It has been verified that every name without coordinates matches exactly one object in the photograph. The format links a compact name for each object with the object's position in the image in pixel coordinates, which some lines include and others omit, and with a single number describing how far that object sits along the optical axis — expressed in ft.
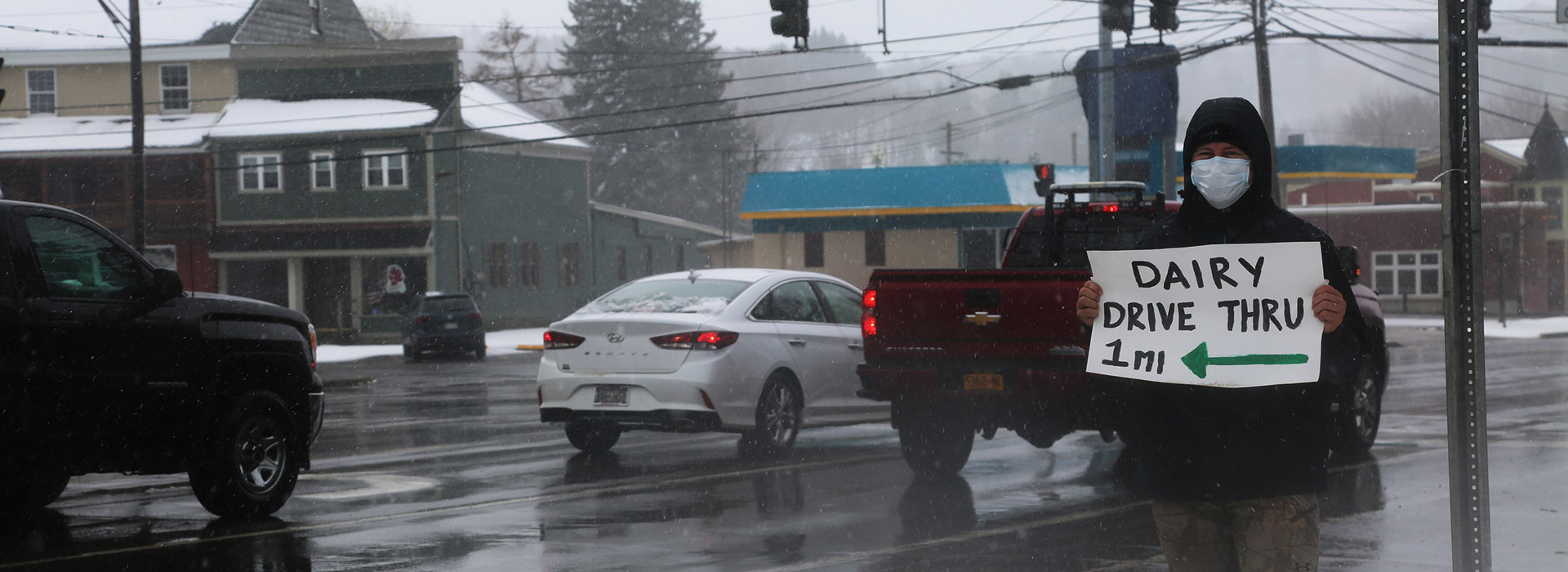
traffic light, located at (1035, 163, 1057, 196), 73.67
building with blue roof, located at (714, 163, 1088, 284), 159.43
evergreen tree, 258.37
